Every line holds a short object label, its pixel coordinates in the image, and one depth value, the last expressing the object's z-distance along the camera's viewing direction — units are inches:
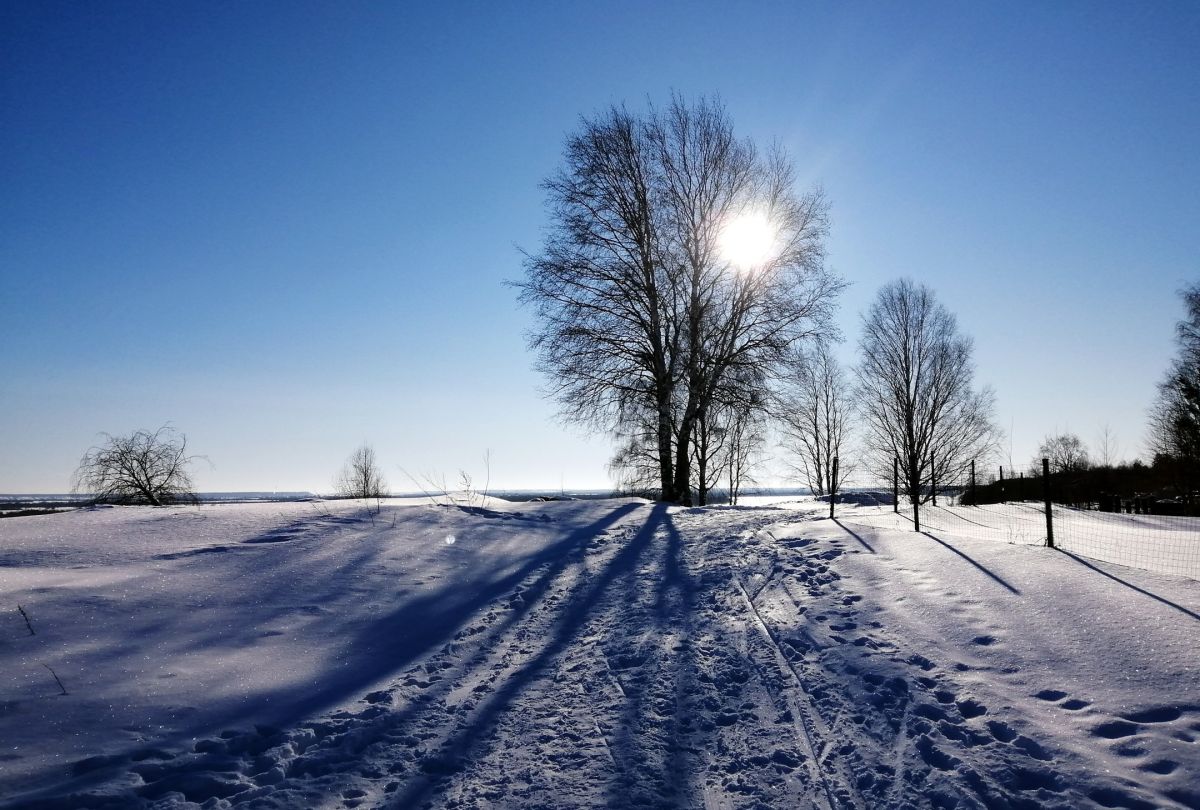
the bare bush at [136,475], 658.2
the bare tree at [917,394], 1088.2
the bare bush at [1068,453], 1824.6
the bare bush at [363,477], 1581.2
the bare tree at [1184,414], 985.5
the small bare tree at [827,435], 1393.9
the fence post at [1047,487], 333.2
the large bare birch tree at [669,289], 708.7
